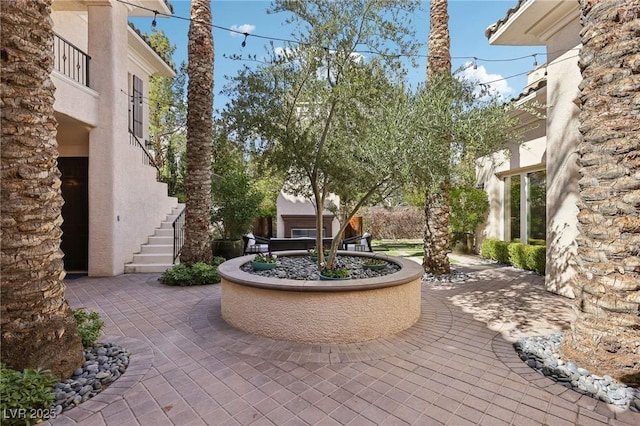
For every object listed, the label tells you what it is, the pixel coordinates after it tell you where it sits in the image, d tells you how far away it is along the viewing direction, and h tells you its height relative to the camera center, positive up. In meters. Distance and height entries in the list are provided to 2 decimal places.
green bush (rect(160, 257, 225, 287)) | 7.91 -1.53
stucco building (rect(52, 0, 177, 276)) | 8.70 +1.92
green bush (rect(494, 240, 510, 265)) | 10.77 -1.29
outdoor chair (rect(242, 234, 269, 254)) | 12.19 -1.15
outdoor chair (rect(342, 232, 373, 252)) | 12.33 -1.19
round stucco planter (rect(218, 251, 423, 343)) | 4.55 -1.36
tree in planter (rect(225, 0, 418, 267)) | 5.16 +1.99
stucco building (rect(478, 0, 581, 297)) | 7.19 +2.28
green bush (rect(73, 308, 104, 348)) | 4.11 -1.49
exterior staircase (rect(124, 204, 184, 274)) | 9.42 -1.26
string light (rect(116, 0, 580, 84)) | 5.75 +4.17
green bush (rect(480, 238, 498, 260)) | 11.70 -1.31
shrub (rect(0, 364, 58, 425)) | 2.71 -1.60
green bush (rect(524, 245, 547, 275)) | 9.07 -1.27
